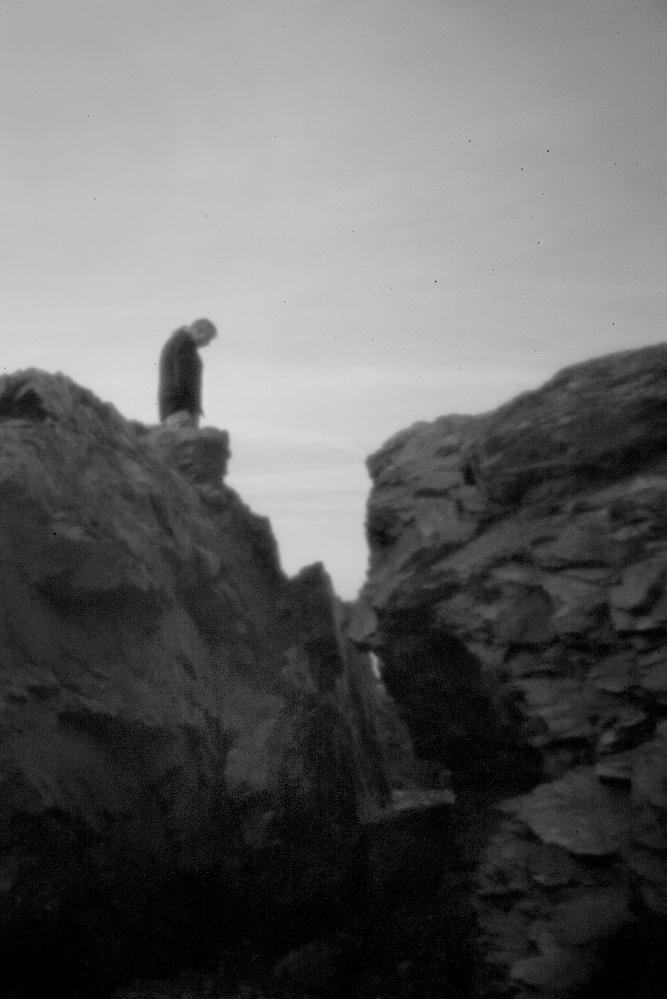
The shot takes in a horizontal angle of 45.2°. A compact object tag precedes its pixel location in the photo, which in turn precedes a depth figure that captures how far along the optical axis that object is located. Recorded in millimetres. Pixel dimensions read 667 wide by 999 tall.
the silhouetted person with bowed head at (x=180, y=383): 16516
